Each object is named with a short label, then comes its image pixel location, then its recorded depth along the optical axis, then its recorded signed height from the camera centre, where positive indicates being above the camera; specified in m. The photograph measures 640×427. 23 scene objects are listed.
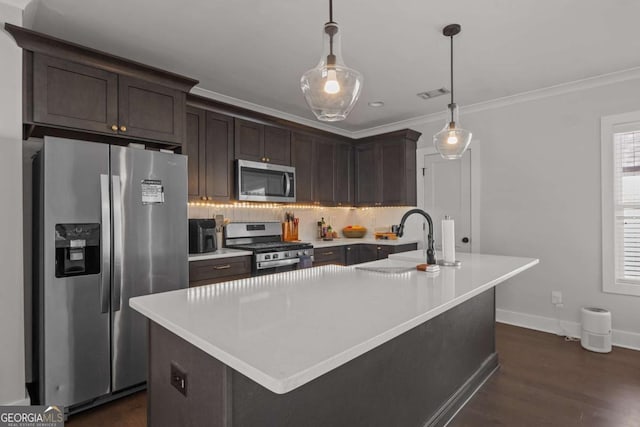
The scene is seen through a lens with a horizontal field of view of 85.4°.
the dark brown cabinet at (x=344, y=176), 4.89 +0.54
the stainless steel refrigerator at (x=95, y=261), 2.10 -0.30
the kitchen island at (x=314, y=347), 0.94 -0.36
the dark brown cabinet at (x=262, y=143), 3.71 +0.81
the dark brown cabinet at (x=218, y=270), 2.93 -0.50
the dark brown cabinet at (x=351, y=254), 4.56 -0.54
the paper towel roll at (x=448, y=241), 2.27 -0.19
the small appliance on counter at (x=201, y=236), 3.23 -0.20
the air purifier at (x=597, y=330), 3.15 -1.09
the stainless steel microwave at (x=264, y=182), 3.65 +0.36
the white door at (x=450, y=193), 4.26 +0.25
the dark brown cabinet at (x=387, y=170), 4.62 +0.61
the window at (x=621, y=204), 3.24 +0.07
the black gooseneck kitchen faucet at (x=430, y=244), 2.12 -0.19
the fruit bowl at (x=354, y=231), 5.14 -0.26
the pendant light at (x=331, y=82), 1.53 +0.60
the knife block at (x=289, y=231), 4.45 -0.23
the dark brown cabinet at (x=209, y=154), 3.30 +0.59
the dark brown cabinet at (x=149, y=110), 2.56 +0.81
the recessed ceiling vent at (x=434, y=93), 3.65 +1.29
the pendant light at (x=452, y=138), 2.57 +0.56
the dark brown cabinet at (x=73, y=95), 2.22 +0.81
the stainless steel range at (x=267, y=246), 3.40 -0.34
